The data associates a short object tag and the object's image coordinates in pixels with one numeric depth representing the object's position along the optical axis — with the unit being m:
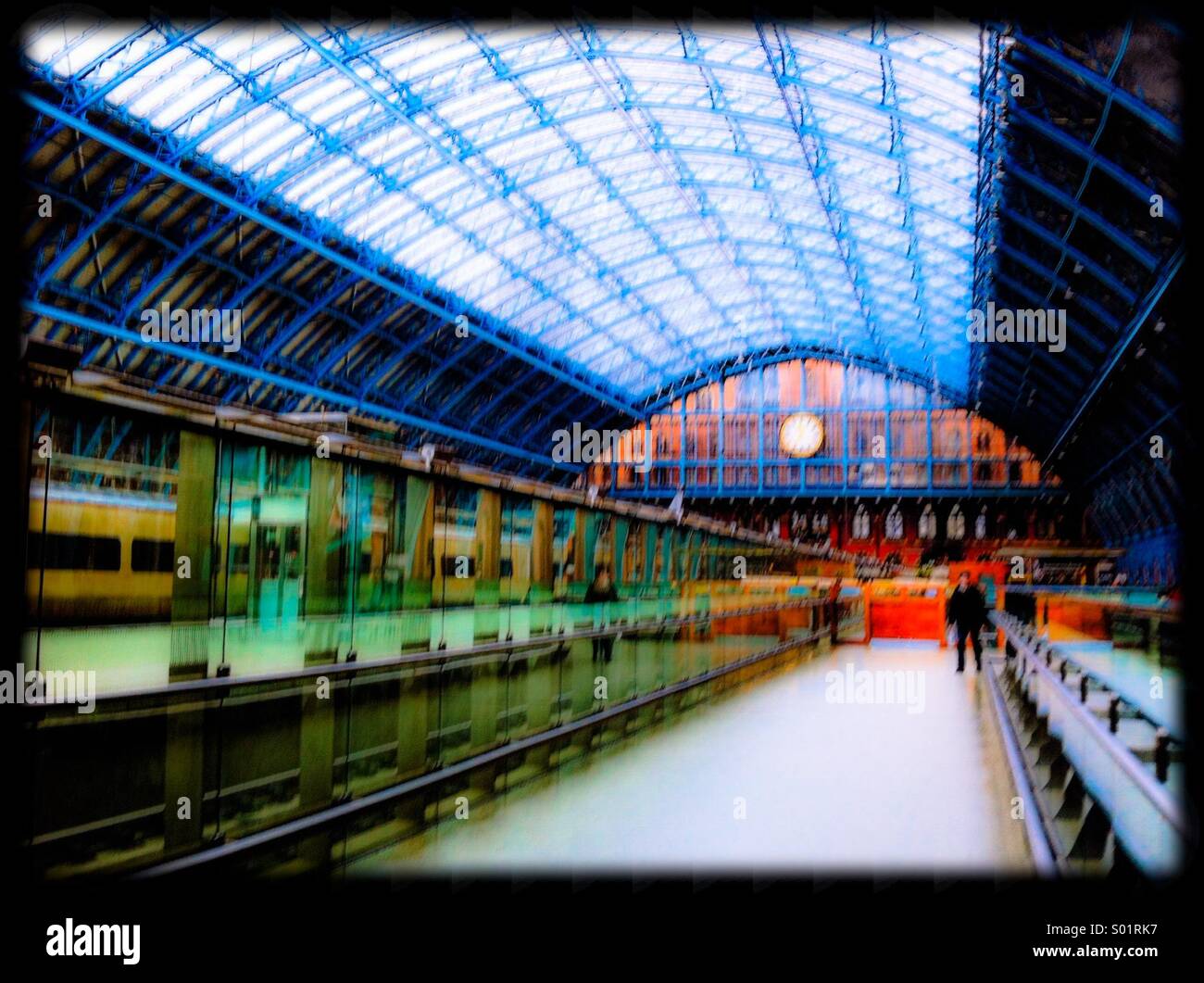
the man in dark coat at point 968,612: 18.30
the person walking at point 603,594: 10.37
